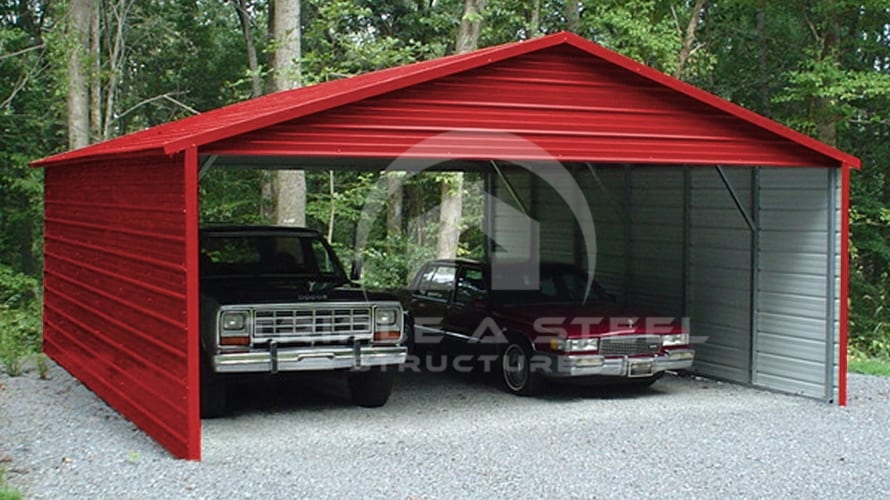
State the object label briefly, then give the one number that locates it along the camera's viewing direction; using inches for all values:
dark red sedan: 466.9
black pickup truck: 406.6
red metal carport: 361.7
